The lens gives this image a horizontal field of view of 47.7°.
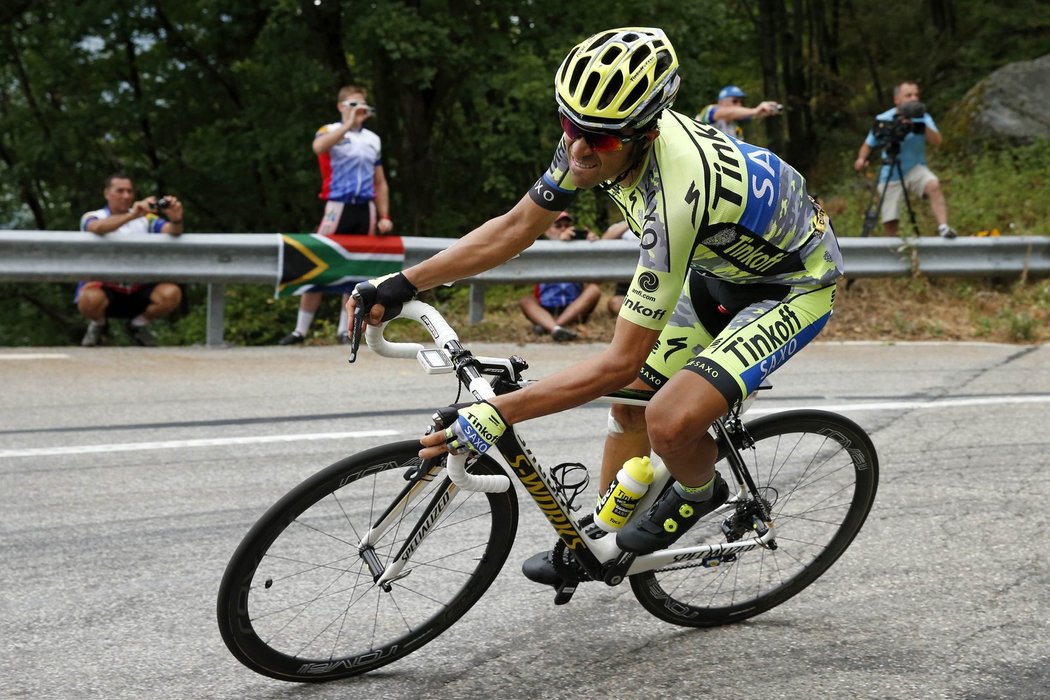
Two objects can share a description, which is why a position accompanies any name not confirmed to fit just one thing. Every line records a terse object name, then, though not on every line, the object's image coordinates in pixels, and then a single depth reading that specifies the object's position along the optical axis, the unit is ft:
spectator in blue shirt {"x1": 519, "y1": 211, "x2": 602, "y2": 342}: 32.68
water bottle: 12.63
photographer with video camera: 36.86
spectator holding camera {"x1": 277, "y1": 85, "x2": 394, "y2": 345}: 32.53
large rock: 50.62
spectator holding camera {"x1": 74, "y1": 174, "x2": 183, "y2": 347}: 29.99
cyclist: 10.82
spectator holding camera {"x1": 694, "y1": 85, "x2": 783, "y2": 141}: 34.37
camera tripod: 37.24
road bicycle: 11.25
